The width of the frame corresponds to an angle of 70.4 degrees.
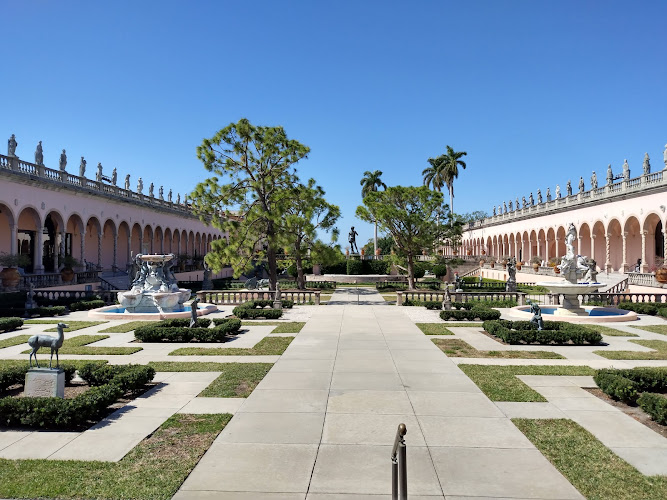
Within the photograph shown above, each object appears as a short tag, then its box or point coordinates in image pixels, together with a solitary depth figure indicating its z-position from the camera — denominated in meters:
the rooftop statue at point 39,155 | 31.47
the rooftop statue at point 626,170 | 39.47
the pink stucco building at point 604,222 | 35.56
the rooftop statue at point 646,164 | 36.20
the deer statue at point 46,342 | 8.05
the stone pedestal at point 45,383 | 8.02
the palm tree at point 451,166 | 70.62
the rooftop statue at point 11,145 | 28.76
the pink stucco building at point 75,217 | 29.41
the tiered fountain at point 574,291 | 19.80
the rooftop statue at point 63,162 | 34.12
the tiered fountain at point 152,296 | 21.00
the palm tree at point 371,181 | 68.31
